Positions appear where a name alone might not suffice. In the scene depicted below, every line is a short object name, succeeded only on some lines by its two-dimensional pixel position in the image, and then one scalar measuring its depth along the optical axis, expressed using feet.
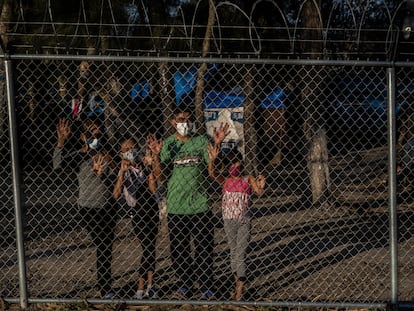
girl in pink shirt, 18.21
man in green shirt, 18.16
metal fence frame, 15.29
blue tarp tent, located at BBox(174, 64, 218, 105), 39.38
